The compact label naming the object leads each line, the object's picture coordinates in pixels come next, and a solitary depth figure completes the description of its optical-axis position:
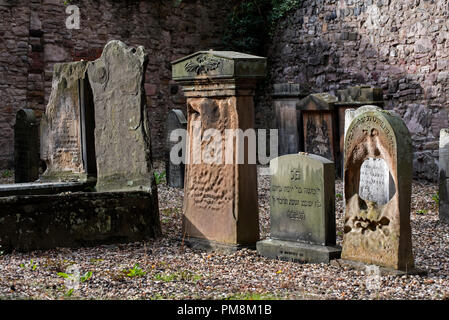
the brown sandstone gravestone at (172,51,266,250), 6.33
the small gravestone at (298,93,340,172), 11.49
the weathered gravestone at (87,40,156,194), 7.11
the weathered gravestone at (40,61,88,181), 8.12
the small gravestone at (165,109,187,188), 10.66
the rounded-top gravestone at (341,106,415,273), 5.40
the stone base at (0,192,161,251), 6.21
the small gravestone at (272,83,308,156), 12.01
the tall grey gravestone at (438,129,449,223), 7.95
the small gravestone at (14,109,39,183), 9.95
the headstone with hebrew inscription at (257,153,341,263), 6.00
